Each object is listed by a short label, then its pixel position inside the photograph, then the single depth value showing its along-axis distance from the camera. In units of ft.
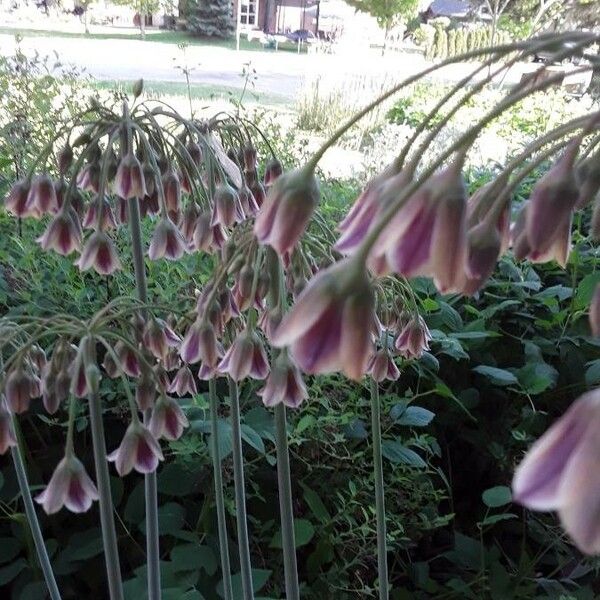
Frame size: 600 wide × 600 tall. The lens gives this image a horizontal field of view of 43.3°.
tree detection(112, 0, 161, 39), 25.62
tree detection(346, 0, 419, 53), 36.22
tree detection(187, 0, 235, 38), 37.78
